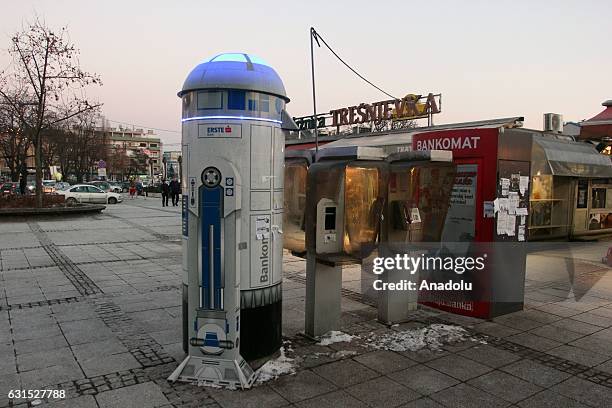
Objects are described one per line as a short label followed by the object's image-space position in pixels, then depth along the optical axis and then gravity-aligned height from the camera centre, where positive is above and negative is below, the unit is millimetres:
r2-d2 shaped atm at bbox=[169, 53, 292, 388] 3703 -187
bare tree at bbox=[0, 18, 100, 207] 17219 +3765
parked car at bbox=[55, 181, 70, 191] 31917 -749
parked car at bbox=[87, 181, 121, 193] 36125 -779
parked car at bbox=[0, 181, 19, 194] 29925 -879
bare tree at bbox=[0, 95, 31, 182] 21972 +2120
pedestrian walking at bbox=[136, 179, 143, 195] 44250 -1197
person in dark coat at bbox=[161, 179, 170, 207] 26562 -866
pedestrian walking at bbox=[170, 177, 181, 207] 26741 -692
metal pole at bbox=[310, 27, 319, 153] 4680 +1205
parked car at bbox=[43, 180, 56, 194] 29836 -730
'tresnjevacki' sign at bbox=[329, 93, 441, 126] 18469 +3123
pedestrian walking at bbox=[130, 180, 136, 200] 38372 -1288
